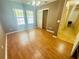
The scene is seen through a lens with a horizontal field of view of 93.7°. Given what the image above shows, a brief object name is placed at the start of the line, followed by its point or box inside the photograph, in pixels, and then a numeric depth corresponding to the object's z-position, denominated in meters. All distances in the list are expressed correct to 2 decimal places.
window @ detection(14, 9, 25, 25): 3.20
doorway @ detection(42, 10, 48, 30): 3.72
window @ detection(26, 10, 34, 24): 3.80
